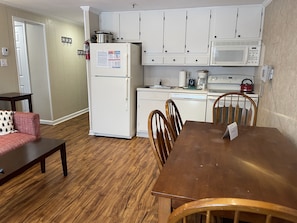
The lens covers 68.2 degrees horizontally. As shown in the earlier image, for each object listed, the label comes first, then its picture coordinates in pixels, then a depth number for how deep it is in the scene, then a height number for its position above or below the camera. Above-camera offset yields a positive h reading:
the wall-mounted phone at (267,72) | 2.62 +0.00
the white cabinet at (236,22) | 3.38 +0.76
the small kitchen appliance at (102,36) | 3.64 +0.55
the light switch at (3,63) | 3.48 +0.08
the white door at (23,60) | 4.27 +0.17
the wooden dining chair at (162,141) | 1.32 -0.48
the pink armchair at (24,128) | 2.46 -0.71
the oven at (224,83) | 3.79 -0.20
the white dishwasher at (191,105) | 3.56 -0.55
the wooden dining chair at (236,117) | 2.29 -0.49
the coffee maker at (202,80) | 3.85 -0.16
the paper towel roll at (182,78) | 3.94 -0.13
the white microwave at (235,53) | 3.42 +0.29
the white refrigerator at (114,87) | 3.56 -0.30
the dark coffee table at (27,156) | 1.81 -0.82
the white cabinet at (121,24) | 3.86 +0.80
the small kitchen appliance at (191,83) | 3.98 -0.22
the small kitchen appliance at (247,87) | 3.51 -0.25
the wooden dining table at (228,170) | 0.94 -0.51
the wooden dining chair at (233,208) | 0.60 -0.39
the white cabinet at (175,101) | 3.58 -0.54
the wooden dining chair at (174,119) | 1.91 -0.45
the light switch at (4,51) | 3.50 +0.27
